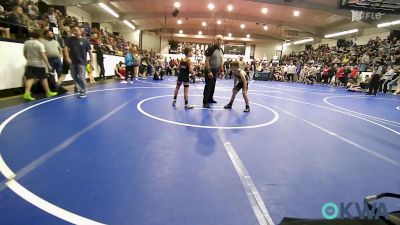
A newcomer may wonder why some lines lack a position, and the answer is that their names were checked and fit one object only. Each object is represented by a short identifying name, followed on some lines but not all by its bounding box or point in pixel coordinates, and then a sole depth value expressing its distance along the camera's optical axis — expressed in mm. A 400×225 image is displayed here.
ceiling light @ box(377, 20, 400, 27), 18578
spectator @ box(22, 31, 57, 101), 6637
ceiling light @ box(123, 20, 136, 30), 26559
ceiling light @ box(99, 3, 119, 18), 19758
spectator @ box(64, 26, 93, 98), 7234
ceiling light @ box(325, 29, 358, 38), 23875
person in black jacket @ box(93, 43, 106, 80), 13230
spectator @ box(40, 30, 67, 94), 7660
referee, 6754
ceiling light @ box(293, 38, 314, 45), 31556
